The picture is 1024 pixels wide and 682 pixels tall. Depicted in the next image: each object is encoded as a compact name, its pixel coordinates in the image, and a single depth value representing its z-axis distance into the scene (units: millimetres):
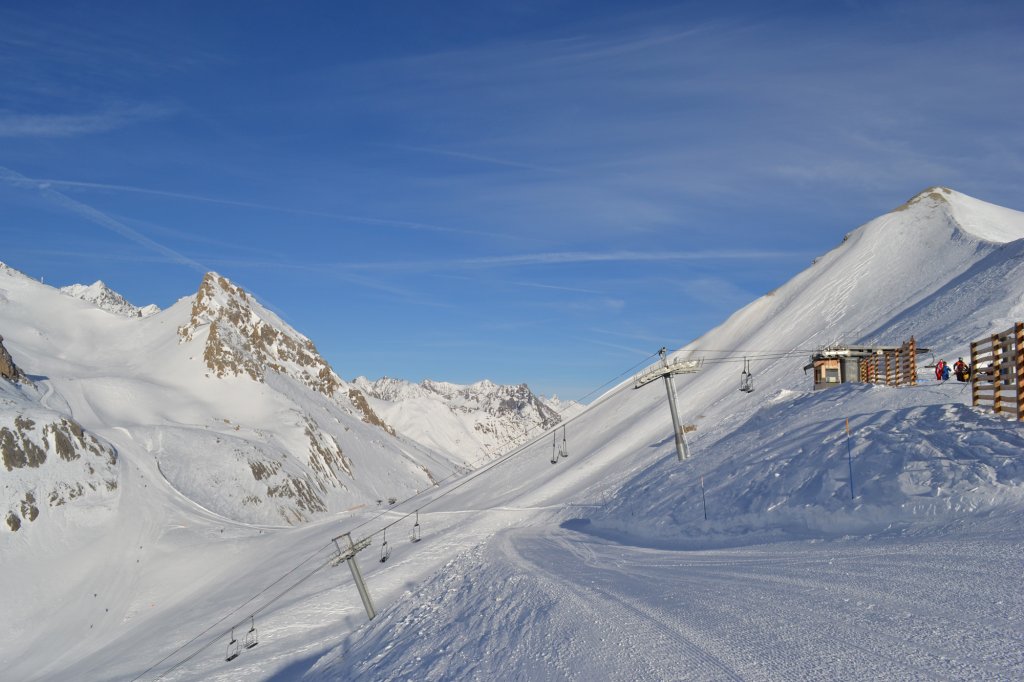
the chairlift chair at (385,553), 37391
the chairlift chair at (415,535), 40831
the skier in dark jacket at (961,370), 30053
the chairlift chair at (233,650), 30269
